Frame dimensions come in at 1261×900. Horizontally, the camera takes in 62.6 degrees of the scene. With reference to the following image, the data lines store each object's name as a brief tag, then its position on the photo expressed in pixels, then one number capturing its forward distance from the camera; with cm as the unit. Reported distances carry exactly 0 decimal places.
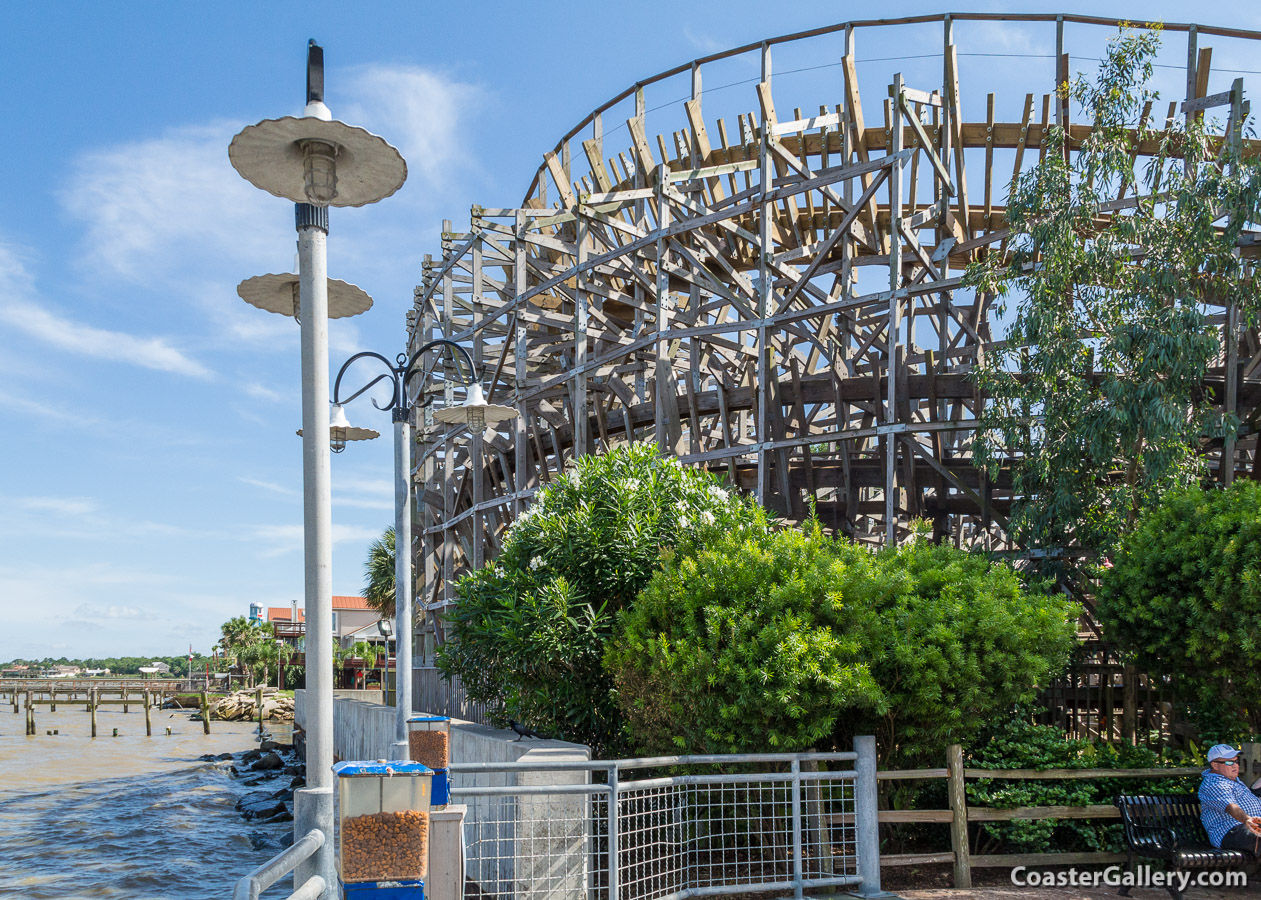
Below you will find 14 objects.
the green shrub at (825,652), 916
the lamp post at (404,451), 1128
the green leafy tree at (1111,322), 1341
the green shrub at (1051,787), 962
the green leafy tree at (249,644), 7262
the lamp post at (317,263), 461
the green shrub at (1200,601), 1073
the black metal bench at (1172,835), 875
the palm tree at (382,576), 4178
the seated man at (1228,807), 880
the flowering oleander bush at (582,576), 1207
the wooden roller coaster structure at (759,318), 1911
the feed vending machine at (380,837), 551
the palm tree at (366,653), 5175
